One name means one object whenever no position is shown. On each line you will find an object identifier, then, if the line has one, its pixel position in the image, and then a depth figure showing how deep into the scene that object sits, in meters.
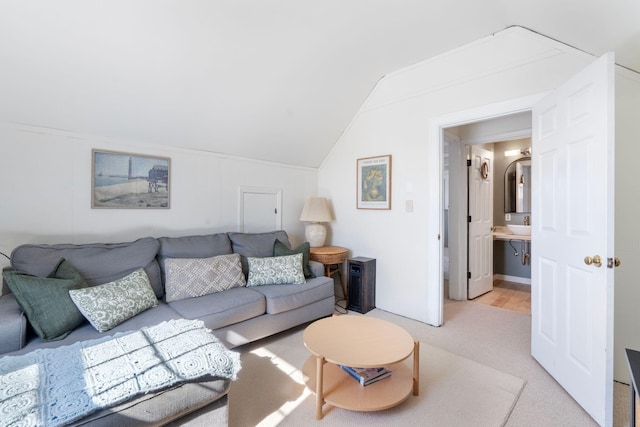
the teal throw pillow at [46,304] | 1.60
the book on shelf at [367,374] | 1.74
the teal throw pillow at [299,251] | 3.02
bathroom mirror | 4.55
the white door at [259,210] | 3.39
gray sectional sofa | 1.25
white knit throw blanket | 1.03
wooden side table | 3.28
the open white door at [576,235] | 1.53
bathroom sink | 4.29
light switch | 3.07
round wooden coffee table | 1.57
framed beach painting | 2.45
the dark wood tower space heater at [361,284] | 3.23
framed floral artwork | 3.27
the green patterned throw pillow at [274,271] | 2.70
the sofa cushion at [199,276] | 2.30
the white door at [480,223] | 3.78
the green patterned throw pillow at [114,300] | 1.74
